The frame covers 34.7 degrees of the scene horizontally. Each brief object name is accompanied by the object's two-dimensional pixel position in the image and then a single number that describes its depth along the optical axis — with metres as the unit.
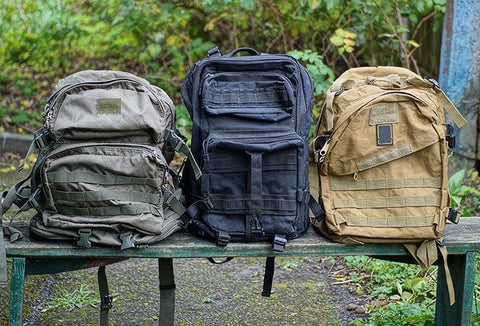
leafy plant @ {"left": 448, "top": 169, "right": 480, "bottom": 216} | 4.74
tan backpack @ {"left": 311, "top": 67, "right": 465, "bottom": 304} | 3.00
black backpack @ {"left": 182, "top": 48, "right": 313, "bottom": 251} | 2.93
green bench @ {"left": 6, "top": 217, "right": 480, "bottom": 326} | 2.94
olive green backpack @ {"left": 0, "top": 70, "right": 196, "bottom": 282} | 2.89
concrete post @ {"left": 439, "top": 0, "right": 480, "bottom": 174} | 5.41
